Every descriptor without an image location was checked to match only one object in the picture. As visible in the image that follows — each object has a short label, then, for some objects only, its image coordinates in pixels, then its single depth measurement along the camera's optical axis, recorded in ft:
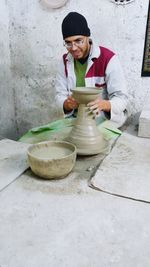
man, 6.31
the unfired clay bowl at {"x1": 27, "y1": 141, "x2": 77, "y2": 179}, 4.25
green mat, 6.34
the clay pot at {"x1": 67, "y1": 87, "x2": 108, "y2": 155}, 5.25
